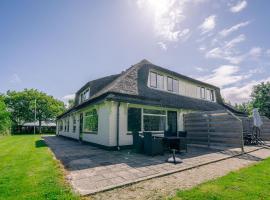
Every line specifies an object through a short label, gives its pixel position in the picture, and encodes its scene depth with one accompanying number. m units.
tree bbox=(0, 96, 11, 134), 31.09
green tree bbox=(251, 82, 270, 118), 33.72
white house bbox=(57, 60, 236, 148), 9.62
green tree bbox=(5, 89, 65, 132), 45.34
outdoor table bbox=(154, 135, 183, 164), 8.29
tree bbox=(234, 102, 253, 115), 56.64
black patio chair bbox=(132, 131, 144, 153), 8.40
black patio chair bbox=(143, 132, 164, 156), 7.69
